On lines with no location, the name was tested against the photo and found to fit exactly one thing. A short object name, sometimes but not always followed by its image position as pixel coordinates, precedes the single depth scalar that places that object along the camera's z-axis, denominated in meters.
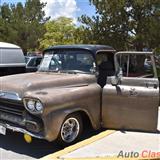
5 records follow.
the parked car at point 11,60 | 5.51
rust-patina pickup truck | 3.17
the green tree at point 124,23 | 7.90
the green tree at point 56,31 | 23.29
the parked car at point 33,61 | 8.50
